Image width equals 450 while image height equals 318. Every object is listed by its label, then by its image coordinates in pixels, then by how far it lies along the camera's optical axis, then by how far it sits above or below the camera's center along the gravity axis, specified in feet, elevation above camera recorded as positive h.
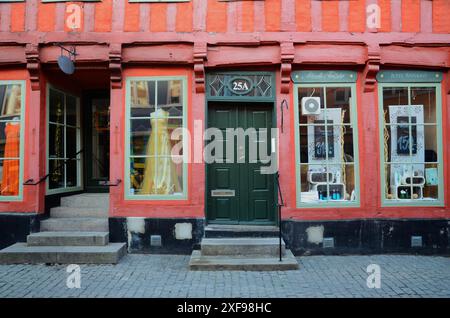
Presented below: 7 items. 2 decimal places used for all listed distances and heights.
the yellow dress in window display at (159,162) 24.34 +0.33
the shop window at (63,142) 25.68 +1.87
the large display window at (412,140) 24.40 +1.73
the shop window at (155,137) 24.21 +2.02
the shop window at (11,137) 24.38 +2.11
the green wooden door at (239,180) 24.38 -0.93
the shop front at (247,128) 23.58 +2.61
